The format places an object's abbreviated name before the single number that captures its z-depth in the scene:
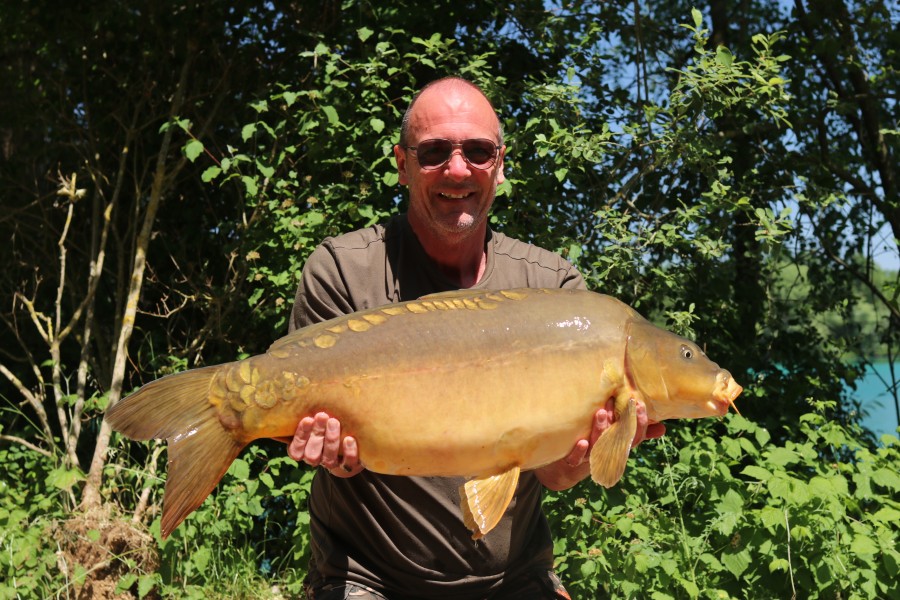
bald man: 2.58
